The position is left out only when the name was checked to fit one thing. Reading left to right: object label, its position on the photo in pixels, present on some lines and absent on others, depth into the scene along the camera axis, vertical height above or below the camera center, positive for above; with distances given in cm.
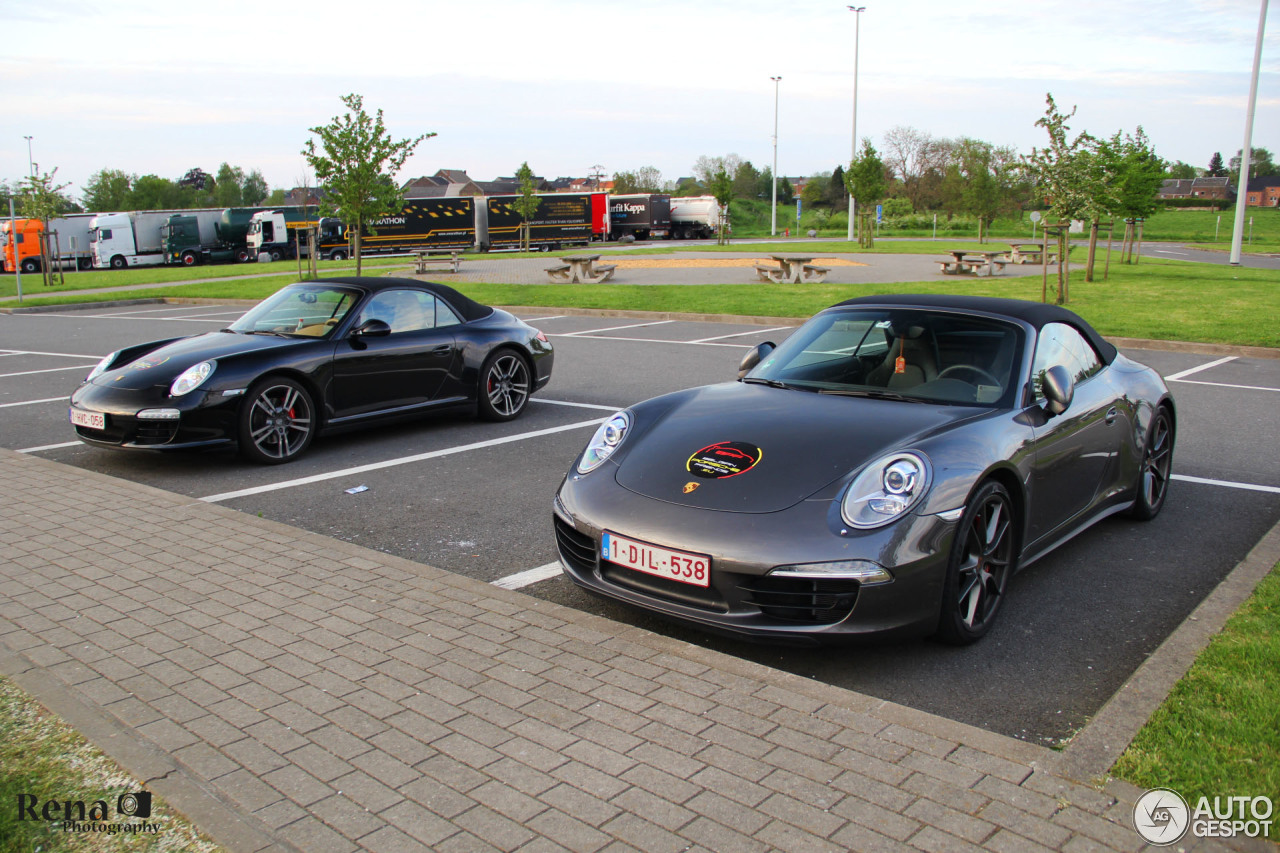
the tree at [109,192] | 9825 +507
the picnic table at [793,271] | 2430 -69
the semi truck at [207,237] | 4794 +28
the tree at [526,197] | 4956 +232
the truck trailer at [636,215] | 6197 +177
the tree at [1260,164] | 14181 +1163
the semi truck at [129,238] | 4689 +21
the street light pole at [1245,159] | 3047 +281
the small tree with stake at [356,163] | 1972 +162
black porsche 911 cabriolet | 692 -101
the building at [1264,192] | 12512 +658
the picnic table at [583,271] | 2641 -77
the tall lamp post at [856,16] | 5240 +1211
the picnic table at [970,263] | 2662 -54
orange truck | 4322 -3
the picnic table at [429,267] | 3179 -77
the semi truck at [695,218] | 6543 +169
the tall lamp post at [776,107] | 7219 +1012
